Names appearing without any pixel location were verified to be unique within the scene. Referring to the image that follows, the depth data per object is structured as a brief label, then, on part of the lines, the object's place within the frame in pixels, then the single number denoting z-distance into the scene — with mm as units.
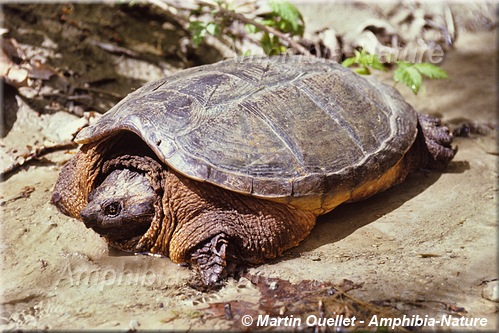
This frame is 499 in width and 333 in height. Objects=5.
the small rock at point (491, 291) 3114
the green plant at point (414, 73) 5082
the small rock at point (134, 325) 2847
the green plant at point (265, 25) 5660
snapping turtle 3508
